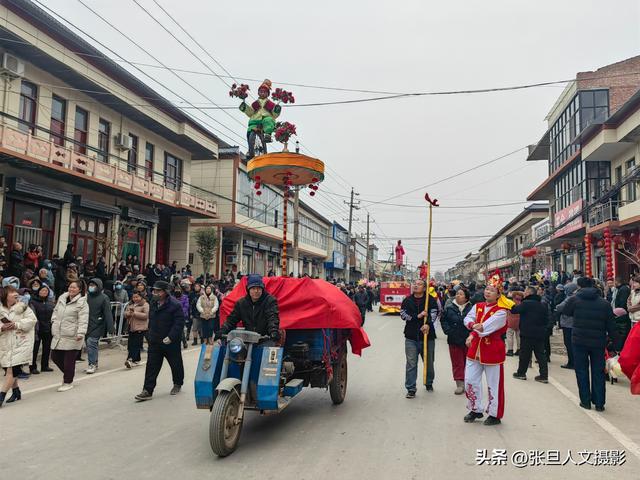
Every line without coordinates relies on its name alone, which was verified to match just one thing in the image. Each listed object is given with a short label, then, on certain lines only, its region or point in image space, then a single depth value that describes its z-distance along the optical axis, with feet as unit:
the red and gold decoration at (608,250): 64.80
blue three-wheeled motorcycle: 15.06
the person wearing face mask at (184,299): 38.73
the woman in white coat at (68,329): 24.30
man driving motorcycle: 18.06
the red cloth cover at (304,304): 19.71
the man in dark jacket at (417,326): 24.17
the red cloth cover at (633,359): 14.94
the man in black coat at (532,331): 28.02
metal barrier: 40.14
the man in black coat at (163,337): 23.31
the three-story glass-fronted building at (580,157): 76.13
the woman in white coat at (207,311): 42.78
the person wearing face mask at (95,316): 30.27
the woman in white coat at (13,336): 21.45
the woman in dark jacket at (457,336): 24.97
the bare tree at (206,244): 83.61
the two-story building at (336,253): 202.49
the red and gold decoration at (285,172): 26.58
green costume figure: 31.86
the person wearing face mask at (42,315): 28.60
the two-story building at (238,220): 94.48
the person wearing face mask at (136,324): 30.42
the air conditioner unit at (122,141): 65.94
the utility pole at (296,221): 80.04
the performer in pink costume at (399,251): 108.45
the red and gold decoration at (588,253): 72.28
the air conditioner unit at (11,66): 46.57
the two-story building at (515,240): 148.32
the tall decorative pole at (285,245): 26.52
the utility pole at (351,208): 150.82
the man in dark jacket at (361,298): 65.82
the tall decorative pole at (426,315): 24.44
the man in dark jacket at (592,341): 21.62
